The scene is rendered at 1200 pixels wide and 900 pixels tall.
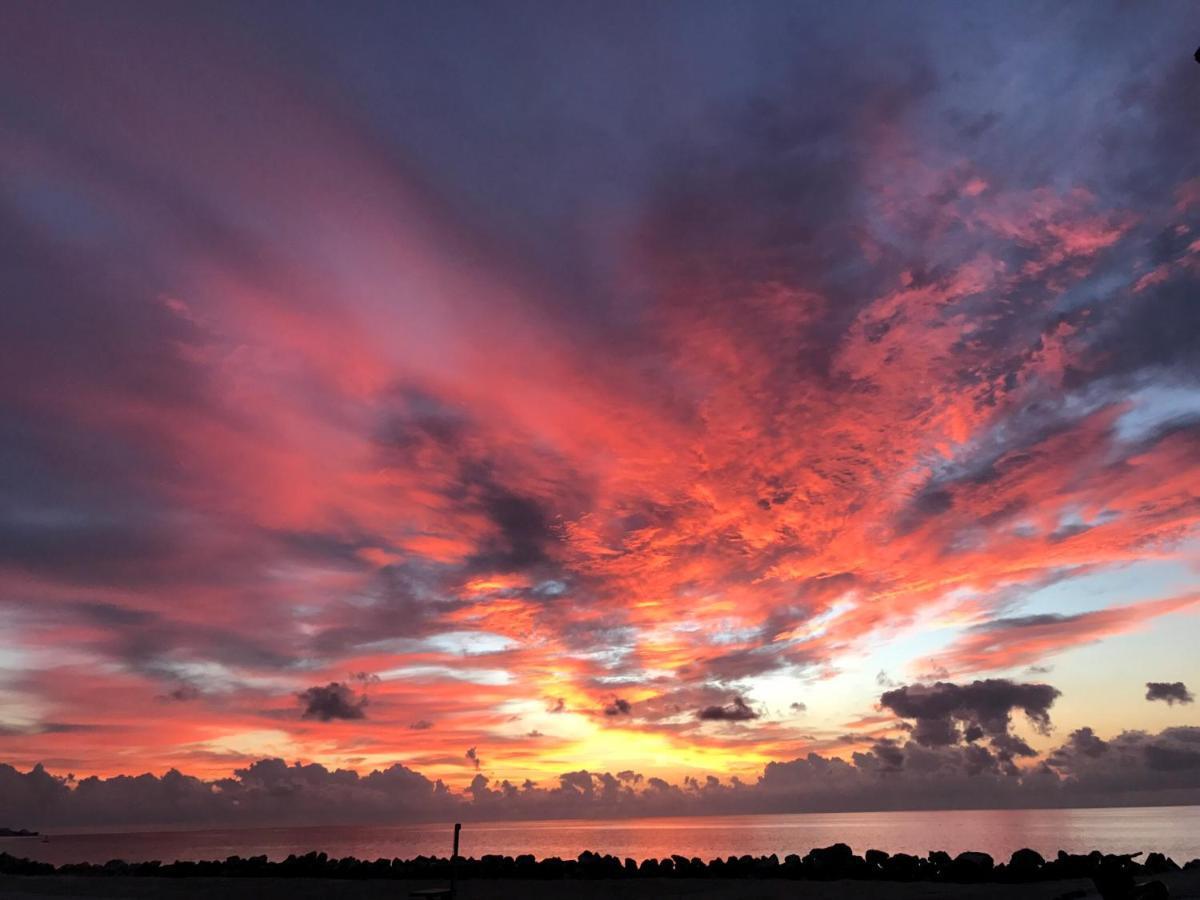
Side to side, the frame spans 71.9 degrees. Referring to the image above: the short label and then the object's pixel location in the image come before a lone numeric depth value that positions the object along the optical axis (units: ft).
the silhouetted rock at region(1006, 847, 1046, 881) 131.79
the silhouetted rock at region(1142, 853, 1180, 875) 138.92
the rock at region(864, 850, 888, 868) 143.43
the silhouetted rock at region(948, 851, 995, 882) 132.98
